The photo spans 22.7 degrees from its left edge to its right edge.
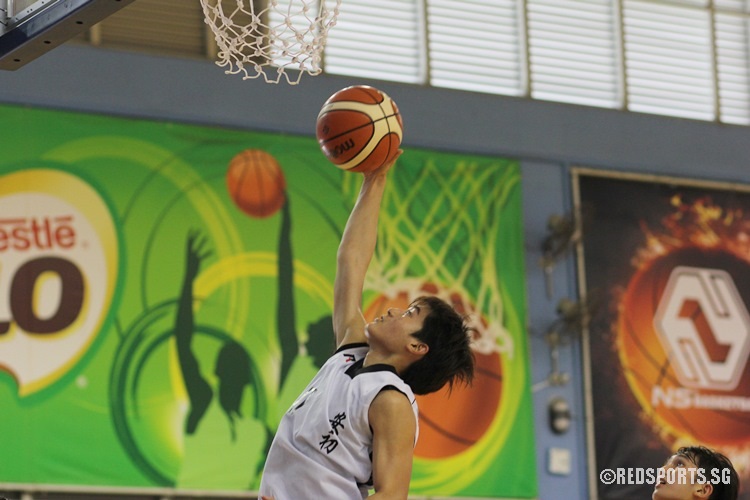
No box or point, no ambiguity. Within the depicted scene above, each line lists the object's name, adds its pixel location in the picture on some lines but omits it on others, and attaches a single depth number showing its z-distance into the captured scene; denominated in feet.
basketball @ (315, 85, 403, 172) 21.60
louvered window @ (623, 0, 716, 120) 49.69
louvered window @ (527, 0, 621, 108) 48.23
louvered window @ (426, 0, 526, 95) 46.73
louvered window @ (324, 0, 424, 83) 45.08
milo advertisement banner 38.90
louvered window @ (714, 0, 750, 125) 51.07
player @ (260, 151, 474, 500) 17.37
